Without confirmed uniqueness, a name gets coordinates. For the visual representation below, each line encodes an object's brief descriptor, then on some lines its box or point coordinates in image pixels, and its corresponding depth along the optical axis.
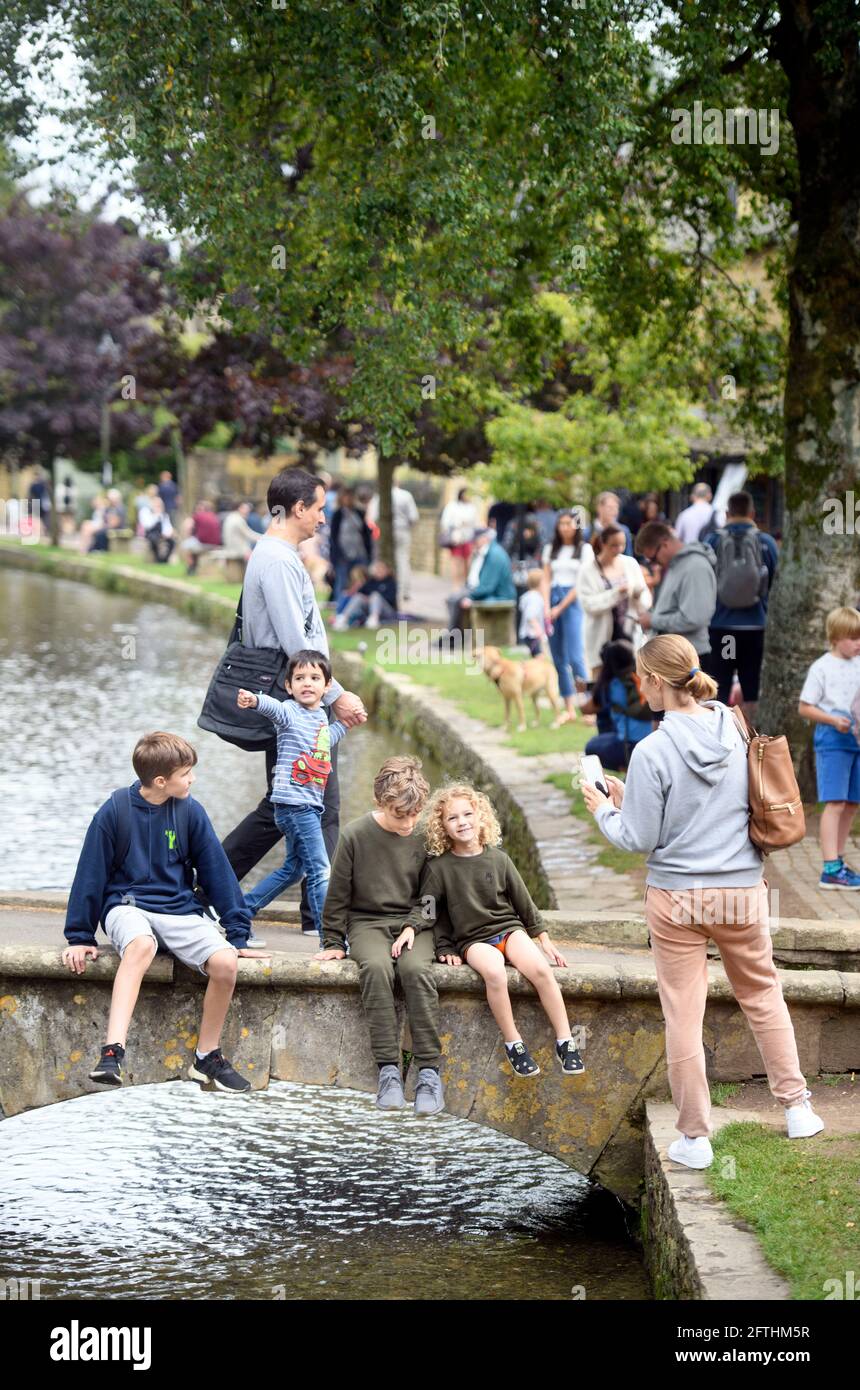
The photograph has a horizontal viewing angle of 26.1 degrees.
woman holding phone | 6.12
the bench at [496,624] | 20.83
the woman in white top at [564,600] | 15.83
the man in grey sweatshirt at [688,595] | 11.00
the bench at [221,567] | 32.31
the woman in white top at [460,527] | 27.94
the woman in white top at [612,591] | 13.05
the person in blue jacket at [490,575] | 20.00
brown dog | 15.20
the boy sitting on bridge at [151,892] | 6.60
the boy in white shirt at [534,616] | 17.19
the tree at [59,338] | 41.56
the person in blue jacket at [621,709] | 11.50
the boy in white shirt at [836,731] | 9.24
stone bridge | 6.82
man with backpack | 12.53
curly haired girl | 6.77
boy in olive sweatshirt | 6.73
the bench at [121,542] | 42.53
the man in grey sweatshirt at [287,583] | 7.70
